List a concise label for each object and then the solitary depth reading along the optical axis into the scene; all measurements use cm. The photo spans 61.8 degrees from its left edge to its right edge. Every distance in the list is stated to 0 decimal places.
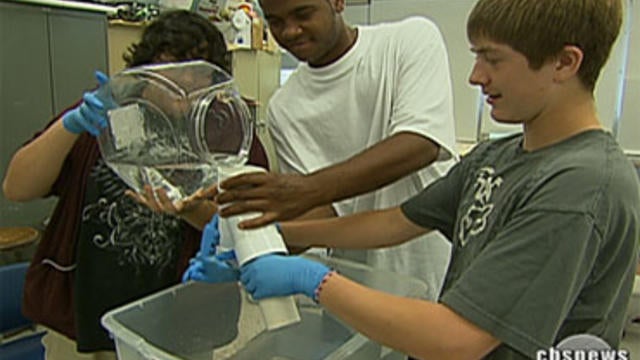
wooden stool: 254
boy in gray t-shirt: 67
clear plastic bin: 104
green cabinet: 259
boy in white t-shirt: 108
